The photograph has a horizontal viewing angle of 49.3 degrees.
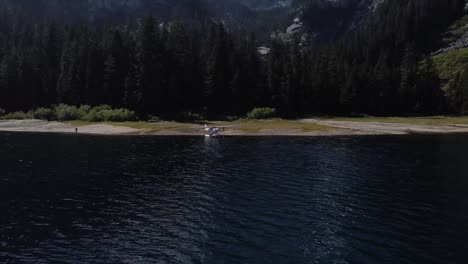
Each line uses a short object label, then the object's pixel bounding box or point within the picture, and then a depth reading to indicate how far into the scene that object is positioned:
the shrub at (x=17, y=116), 142.00
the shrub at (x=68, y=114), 138.75
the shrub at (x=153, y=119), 134.91
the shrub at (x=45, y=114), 141.25
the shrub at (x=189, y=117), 137.30
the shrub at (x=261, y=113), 142.39
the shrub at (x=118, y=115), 133.62
